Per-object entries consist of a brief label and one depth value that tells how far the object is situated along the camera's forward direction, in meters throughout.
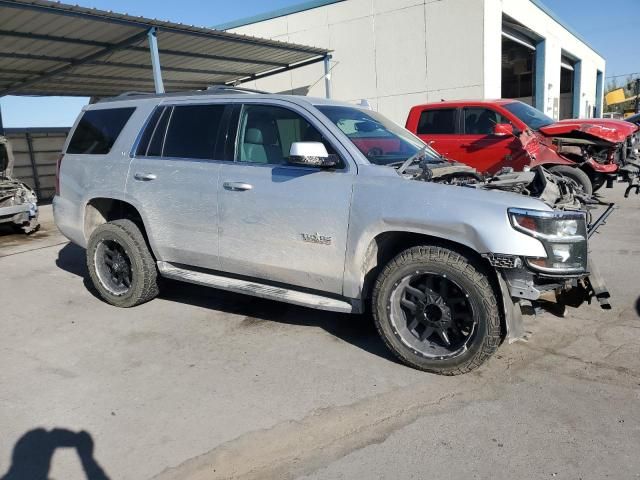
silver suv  3.35
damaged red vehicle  8.98
